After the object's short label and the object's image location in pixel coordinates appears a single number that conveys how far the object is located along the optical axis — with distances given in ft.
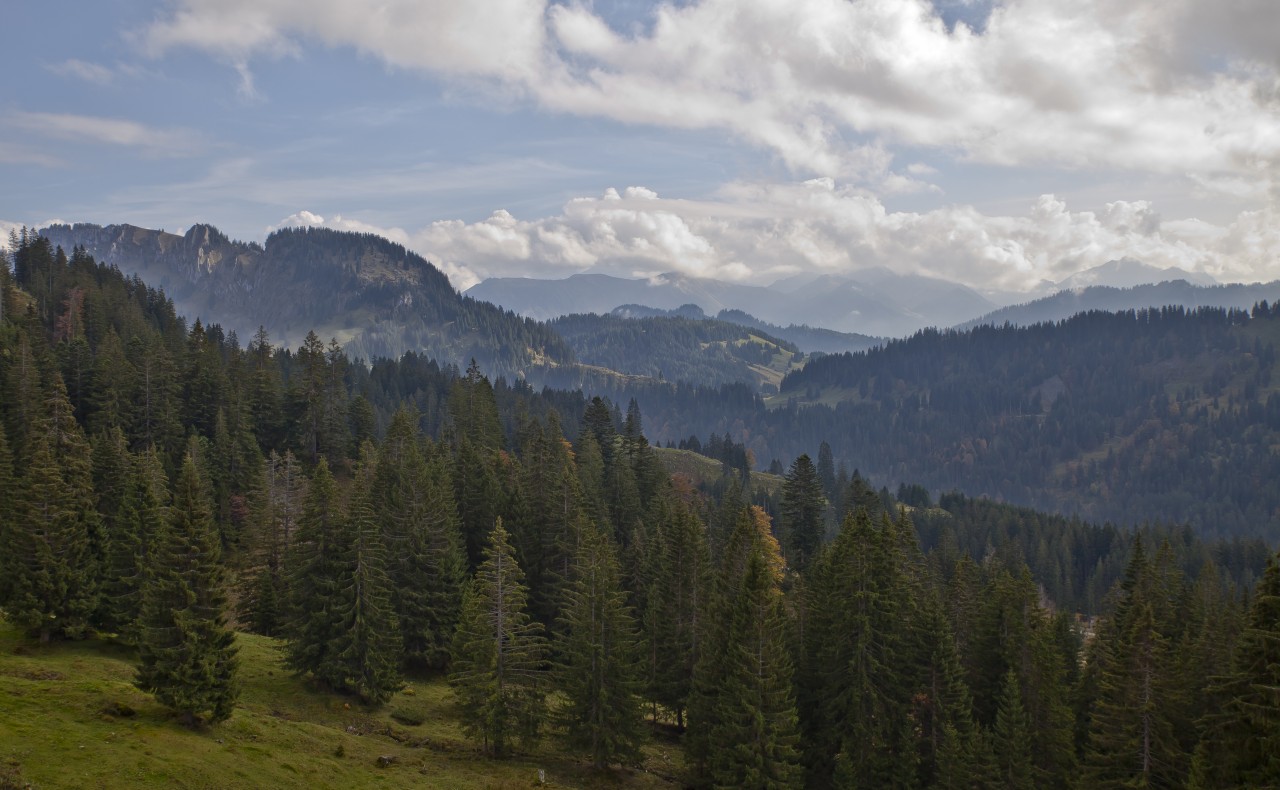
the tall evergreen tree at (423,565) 198.90
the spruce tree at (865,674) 151.64
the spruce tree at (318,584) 160.97
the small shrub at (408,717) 160.76
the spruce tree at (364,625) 159.63
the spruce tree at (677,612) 186.60
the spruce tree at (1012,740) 149.79
